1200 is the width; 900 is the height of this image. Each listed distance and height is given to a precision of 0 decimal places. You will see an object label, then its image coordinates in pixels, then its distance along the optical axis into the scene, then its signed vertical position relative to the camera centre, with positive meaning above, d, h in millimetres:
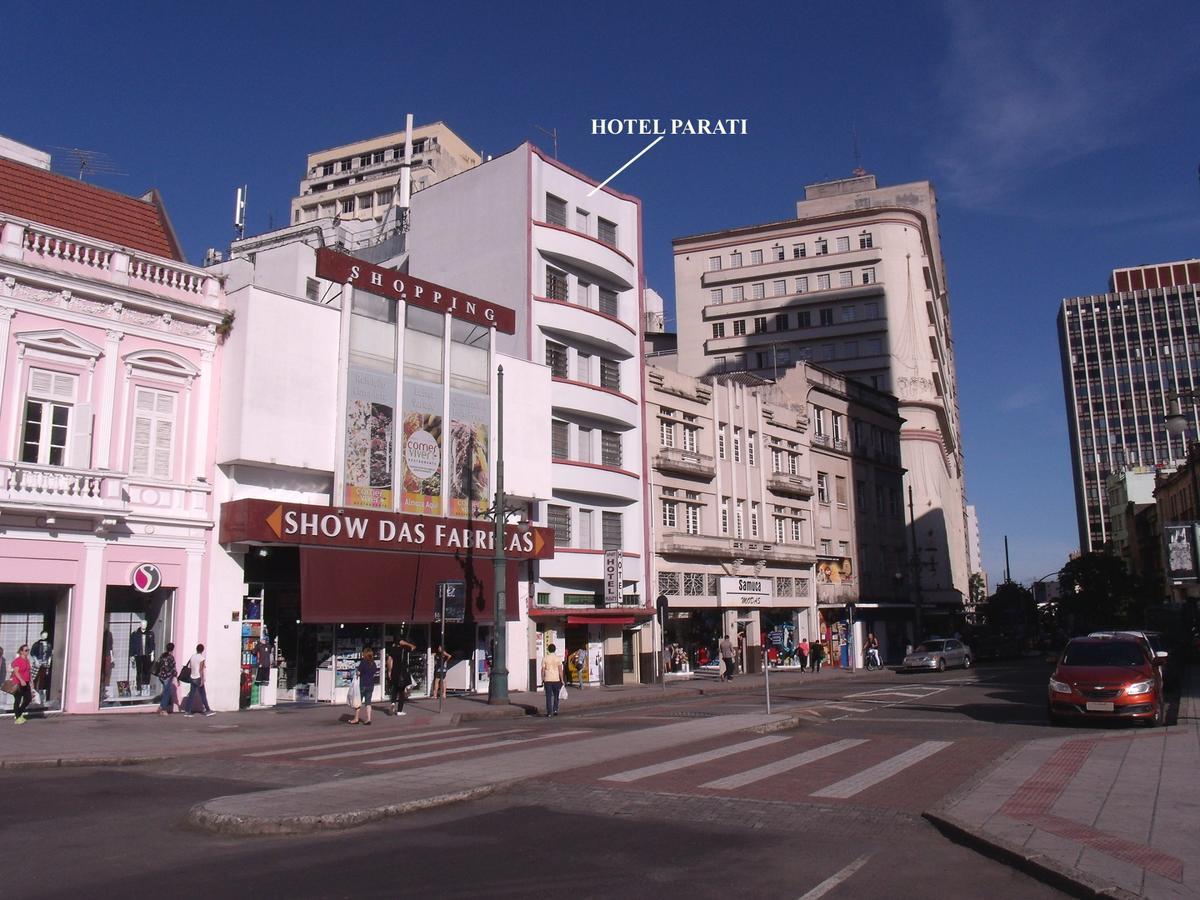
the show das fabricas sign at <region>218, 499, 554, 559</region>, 24297 +2544
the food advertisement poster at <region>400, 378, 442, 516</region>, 29031 +5127
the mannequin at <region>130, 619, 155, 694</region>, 23422 -556
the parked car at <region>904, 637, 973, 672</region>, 43719 -1730
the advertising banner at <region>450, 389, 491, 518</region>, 30641 +5233
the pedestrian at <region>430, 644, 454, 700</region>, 24834 -1203
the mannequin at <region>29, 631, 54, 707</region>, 21594 -718
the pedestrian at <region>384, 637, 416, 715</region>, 23656 -1160
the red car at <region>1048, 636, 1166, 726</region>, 17594 -1279
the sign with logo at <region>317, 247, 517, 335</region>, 27531 +9872
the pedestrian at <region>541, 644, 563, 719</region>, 23484 -1310
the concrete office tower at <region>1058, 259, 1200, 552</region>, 146500 +37154
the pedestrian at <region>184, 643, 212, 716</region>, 22984 -1401
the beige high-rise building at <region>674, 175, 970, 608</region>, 78000 +24523
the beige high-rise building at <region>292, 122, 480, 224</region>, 91312 +43043
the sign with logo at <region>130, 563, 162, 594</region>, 22922 +1151
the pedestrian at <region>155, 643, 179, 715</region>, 22953 -1187
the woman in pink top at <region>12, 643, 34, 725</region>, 19469 -1061
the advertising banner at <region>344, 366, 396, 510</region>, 27469 +5206
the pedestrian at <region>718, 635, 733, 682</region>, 38812 -1490
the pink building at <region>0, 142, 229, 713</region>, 21594 +4078
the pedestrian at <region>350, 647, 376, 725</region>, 21719 -1259
